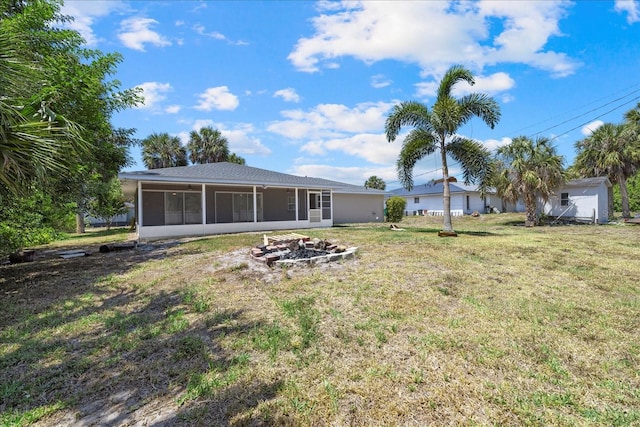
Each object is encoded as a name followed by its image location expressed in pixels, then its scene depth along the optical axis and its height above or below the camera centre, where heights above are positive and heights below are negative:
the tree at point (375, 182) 49.31 +4.74
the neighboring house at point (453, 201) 30.08 +0.93
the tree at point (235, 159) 32.53 +5.90
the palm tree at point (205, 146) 31.30 +6.94
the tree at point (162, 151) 30.89 +6.39
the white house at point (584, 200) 21.28 +0.60
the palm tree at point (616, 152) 21.11 +3.92
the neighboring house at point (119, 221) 29.73 -0.43
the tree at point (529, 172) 19.08 +2.38
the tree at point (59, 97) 3.40 +3.02
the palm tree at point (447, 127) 12.26 +3.44
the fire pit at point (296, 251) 7.31 -0.99
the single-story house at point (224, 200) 14.70 +0.81
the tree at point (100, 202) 11.50 +0.59
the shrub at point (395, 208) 23.58 +0.28
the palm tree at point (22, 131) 3.19 +0.96
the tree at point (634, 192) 25.34 +1.32
